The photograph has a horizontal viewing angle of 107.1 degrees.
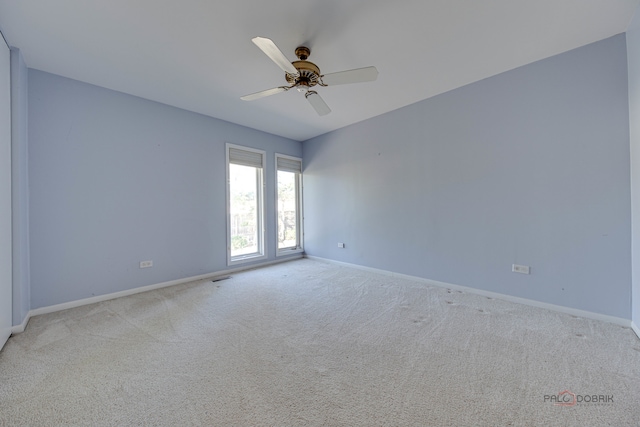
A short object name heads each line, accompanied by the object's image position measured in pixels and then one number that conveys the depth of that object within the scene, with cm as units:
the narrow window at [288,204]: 494
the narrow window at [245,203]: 418
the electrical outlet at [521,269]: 263
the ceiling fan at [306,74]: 182
